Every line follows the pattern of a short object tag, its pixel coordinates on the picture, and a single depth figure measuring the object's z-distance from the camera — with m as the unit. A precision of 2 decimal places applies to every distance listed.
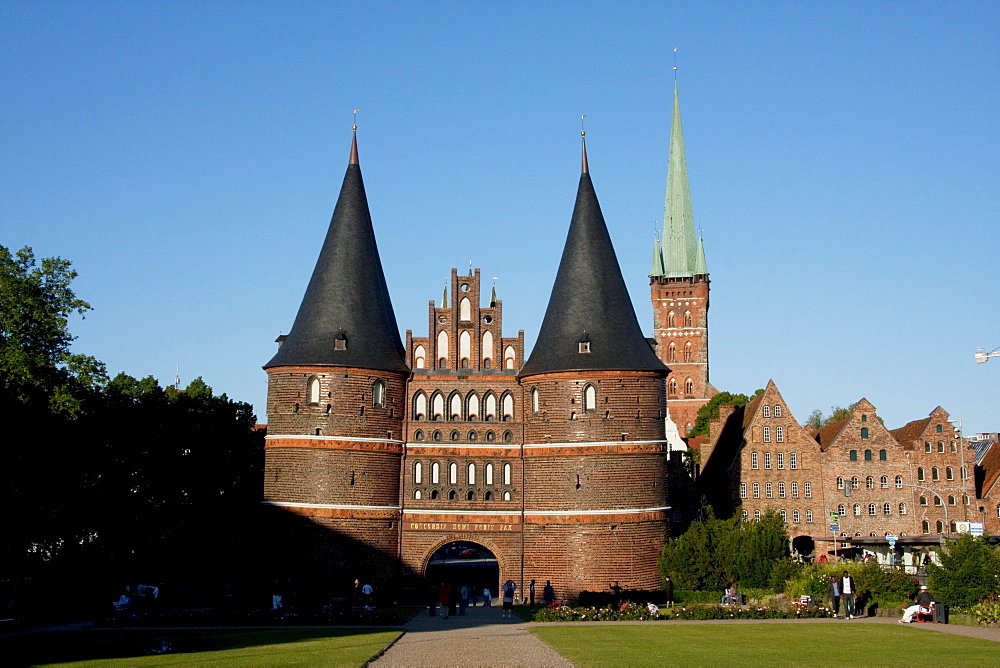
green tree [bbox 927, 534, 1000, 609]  30.97
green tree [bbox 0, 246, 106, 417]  36.47
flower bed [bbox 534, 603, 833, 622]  33.88
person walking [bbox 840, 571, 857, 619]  32.91
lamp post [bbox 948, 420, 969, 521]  64.69
